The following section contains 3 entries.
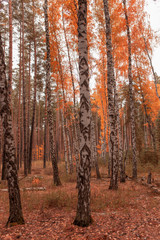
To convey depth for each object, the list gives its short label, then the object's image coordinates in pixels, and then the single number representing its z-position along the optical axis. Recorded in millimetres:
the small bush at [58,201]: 5809
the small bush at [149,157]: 15938
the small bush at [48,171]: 14344
